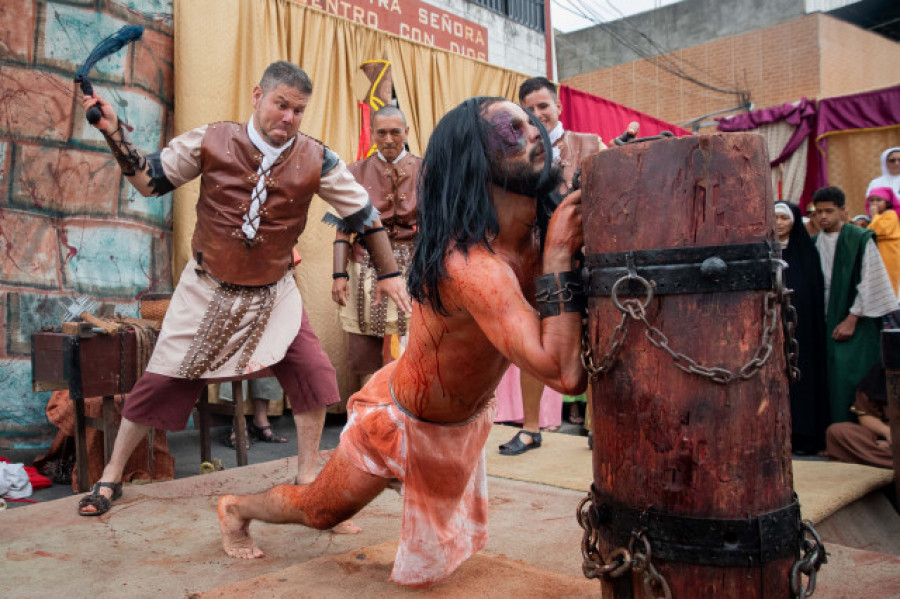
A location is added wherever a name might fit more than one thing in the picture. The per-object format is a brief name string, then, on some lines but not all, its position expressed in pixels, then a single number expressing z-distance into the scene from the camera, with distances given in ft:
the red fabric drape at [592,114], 27.48
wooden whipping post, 4.76
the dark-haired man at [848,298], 17.22
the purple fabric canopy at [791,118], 33.88
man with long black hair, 5.44
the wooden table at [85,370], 12.45
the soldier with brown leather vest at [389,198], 16.16
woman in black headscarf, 17.61
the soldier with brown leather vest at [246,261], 10.94
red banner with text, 24.13
